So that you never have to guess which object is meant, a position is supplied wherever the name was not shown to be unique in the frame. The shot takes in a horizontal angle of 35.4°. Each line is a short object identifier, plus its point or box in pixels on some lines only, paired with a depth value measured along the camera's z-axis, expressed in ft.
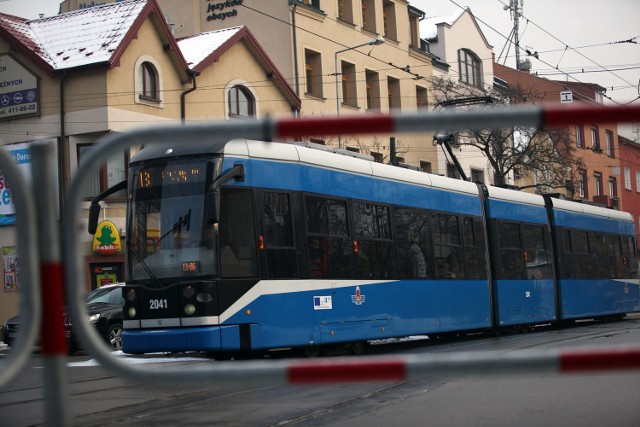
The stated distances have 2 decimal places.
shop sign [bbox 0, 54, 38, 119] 103.40
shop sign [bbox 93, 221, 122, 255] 101.19
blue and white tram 44.45
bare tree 131.44
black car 66.67
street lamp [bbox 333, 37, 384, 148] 121.19
